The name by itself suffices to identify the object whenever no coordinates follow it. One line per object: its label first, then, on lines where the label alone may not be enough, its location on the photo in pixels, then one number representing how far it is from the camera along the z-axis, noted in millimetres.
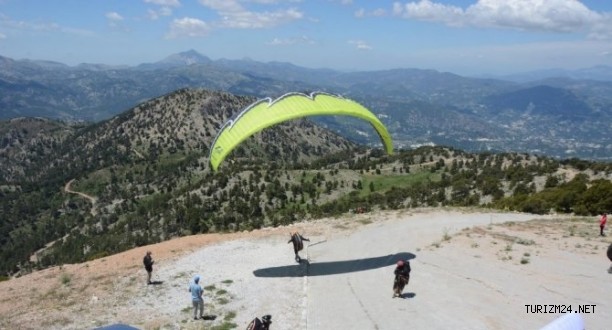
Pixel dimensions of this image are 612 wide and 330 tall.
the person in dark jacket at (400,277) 17688
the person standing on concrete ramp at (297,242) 22516
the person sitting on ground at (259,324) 12766
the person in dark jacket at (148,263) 20844
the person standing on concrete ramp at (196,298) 16672
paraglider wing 19891
